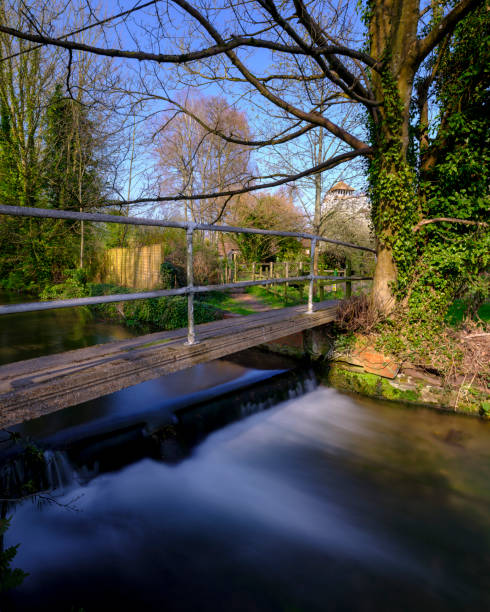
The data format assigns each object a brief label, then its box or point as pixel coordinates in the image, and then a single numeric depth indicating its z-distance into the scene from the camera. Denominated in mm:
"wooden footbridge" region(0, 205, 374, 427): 2109
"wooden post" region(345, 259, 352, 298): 7102
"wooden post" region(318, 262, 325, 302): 9942
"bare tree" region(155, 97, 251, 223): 20625
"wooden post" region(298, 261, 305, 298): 15614
